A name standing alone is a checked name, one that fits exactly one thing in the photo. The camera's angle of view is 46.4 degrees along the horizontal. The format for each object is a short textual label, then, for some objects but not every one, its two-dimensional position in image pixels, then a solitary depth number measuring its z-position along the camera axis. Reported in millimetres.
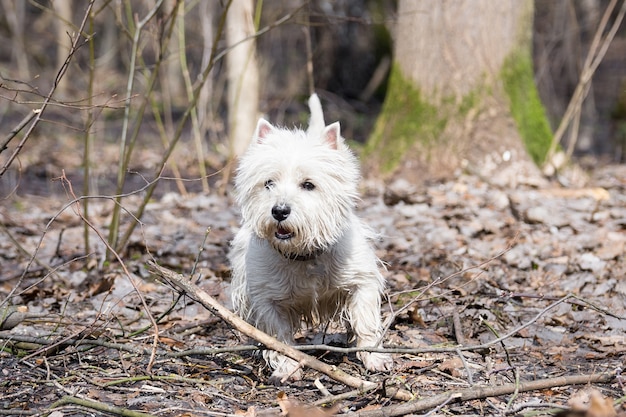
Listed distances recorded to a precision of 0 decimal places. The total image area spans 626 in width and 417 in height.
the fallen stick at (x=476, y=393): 2951
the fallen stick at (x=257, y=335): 3395
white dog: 3703
